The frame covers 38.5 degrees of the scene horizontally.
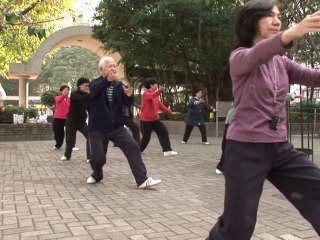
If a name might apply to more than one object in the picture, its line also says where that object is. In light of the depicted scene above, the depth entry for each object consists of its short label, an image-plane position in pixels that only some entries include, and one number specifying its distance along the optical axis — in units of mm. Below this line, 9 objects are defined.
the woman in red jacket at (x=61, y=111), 11789
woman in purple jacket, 2549
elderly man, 6258
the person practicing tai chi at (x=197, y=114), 13406
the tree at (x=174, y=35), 15938
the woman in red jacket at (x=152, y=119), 10562
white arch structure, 19984
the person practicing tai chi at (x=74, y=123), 9625
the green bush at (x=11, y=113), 16172
